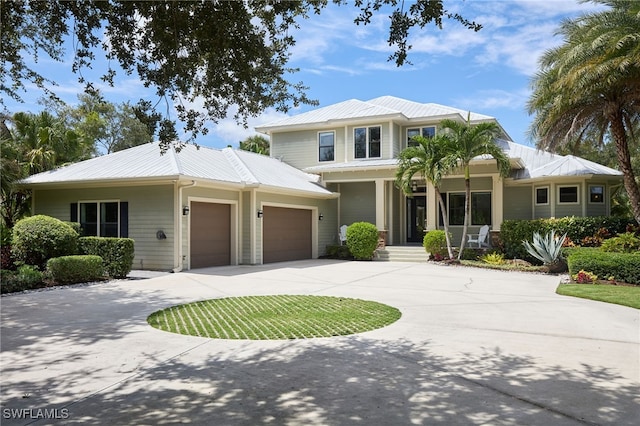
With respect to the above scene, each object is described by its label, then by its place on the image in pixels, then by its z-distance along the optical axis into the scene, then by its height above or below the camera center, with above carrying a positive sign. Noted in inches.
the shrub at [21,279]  405.4 -51.5
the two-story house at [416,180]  744.3 +70.2
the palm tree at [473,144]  646.5 +100.8
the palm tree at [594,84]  516.7 +154.8
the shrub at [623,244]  565.0 -32.7
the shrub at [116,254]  516.1 -37.1
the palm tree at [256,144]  1290.2 +214.6
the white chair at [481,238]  749.3 -32.0
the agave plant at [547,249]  603.8 -41.2
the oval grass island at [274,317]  268.5 -63.4
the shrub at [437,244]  735.1 -40.3
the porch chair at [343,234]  833.4 -28.2
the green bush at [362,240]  766.5 -34.8
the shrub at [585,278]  473.7 -60.8
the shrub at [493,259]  667.4 -58.6
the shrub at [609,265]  466.3 -48.7
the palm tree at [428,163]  658.8 +77.7
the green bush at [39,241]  485.4 -20.8
